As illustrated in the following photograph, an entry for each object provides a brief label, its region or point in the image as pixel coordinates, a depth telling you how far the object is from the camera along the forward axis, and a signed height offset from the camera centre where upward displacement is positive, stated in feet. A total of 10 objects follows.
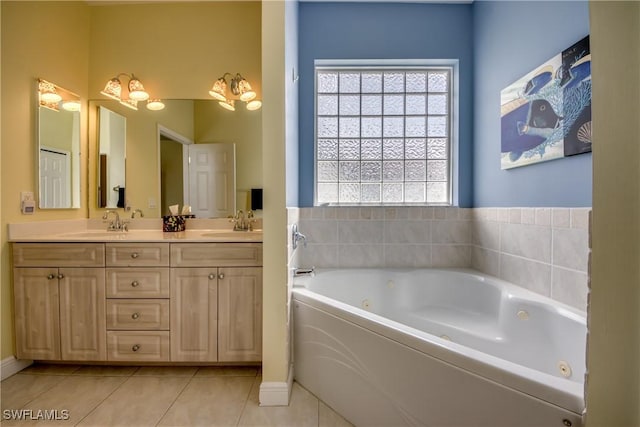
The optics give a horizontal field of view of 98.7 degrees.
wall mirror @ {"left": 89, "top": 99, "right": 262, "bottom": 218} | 7.47 +1.61
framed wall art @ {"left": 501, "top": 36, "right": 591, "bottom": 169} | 4.29 +1.77
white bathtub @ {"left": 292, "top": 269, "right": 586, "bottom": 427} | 2.83 -2.10
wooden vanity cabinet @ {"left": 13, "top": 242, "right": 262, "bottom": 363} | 5.65 -1.89
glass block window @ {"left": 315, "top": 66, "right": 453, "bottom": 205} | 7.84 +2.09
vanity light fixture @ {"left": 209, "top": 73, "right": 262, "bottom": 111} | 7.33 +3.10
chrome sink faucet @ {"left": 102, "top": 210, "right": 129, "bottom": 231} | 7.45 -0.42
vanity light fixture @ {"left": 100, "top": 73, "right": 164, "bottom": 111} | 7.24 +3.05
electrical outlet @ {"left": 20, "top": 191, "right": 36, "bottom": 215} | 5.98 +0.11
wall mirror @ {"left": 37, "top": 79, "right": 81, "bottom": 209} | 6.40 +1.51
